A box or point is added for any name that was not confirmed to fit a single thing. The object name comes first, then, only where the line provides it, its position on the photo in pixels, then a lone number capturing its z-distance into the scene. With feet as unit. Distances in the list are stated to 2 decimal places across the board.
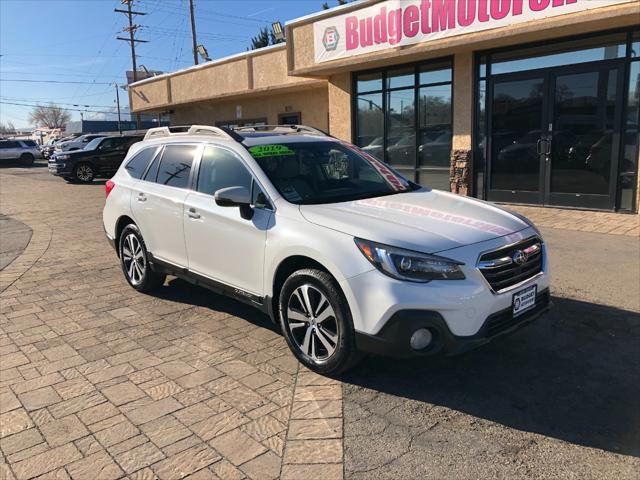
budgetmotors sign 30.71
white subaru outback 10.91
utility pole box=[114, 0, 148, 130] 144.53
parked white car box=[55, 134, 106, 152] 76.34
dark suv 68.33
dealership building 30.78
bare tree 442.46
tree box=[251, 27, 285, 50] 126.31
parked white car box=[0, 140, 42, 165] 114.62
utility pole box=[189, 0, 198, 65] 116.14
